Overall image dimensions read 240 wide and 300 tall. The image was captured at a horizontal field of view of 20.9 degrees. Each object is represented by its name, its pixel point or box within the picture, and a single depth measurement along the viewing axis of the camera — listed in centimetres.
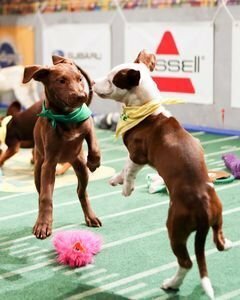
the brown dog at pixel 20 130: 413
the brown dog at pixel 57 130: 255
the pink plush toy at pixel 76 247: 259
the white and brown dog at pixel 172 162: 207
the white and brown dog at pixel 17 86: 625
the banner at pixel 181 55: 561
